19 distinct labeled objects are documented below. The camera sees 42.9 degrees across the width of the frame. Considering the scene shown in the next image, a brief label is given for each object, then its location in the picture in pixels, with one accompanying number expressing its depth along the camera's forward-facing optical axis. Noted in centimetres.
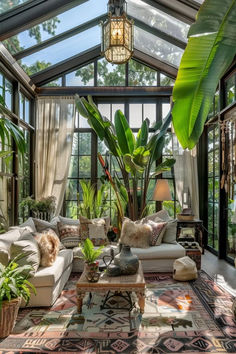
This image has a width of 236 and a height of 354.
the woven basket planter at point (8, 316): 255
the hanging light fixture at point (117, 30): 330
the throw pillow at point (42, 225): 442
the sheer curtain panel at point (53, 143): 615
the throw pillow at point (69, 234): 474
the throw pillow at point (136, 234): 464
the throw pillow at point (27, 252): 314
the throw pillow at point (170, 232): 490
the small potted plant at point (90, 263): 308
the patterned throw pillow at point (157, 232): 473
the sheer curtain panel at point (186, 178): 625
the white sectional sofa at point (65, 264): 322
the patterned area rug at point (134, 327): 244
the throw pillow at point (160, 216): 520
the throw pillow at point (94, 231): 479
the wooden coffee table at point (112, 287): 303
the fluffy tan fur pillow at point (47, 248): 352
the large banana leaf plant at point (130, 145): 498
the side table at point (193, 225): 561
